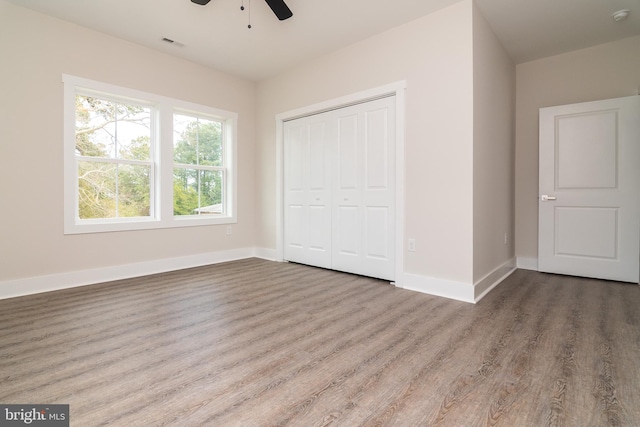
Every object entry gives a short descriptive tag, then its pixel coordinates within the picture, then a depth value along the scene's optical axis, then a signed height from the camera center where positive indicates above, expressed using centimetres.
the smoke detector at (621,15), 300 +192
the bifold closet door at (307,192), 418 +26
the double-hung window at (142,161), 349 +65
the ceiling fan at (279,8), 266 +180
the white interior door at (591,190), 349 +24
